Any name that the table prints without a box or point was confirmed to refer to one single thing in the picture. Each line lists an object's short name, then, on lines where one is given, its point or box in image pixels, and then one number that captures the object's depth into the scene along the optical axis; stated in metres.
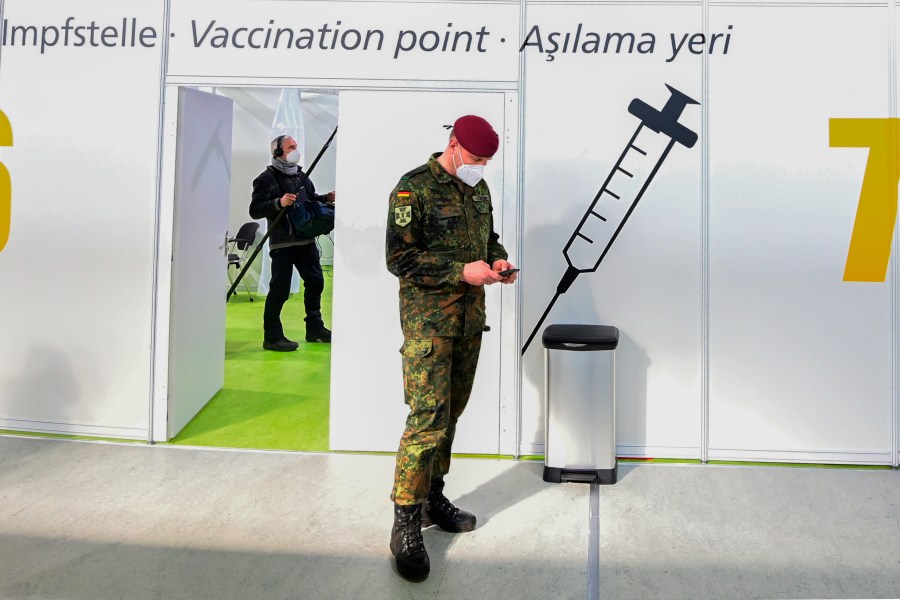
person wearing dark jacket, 5.45
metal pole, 5.33
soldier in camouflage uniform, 2.42
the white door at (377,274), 3.64
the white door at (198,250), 3.79
